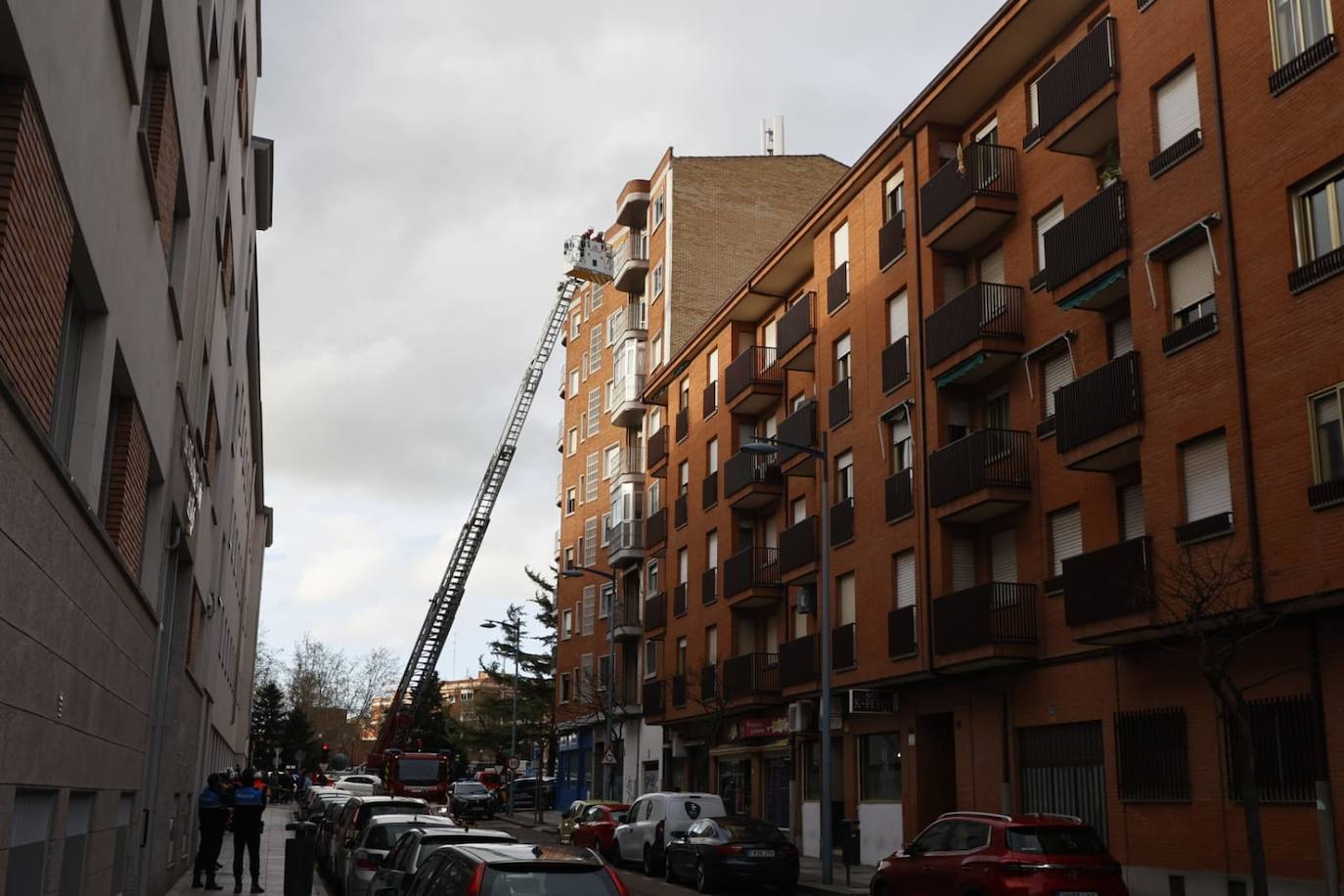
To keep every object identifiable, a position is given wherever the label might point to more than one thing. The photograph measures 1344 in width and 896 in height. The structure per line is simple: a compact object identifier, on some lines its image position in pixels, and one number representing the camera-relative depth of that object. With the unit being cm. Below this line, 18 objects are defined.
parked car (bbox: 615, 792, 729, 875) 2719
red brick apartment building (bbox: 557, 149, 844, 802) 5062
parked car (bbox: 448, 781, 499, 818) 5000
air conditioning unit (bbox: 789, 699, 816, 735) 2978
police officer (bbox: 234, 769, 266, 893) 2069
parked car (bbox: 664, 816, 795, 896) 2306
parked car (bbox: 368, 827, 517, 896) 1245
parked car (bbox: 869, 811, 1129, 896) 1493
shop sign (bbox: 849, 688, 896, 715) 2778
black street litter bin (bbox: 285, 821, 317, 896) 1659
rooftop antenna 5878
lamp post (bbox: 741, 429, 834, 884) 2477
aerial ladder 5912
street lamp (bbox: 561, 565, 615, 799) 4400
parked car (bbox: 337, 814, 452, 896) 1616
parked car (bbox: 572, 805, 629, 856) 3148
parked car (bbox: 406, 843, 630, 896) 870
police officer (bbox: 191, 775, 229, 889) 2017
